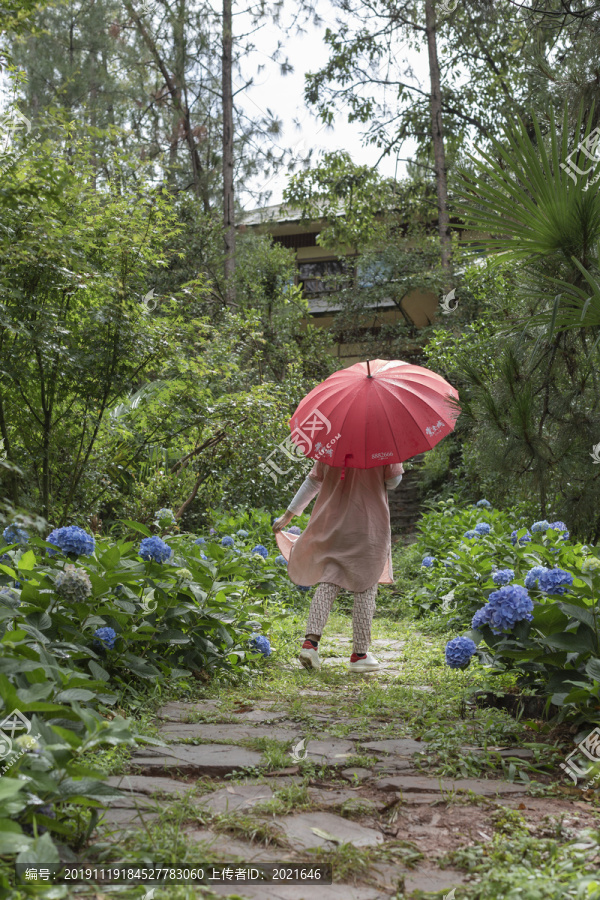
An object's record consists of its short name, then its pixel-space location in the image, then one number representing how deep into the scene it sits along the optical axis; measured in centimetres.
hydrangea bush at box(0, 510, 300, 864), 168
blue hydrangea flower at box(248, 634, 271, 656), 396
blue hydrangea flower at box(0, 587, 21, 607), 261
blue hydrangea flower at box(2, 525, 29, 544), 299
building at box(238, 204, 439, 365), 1762
